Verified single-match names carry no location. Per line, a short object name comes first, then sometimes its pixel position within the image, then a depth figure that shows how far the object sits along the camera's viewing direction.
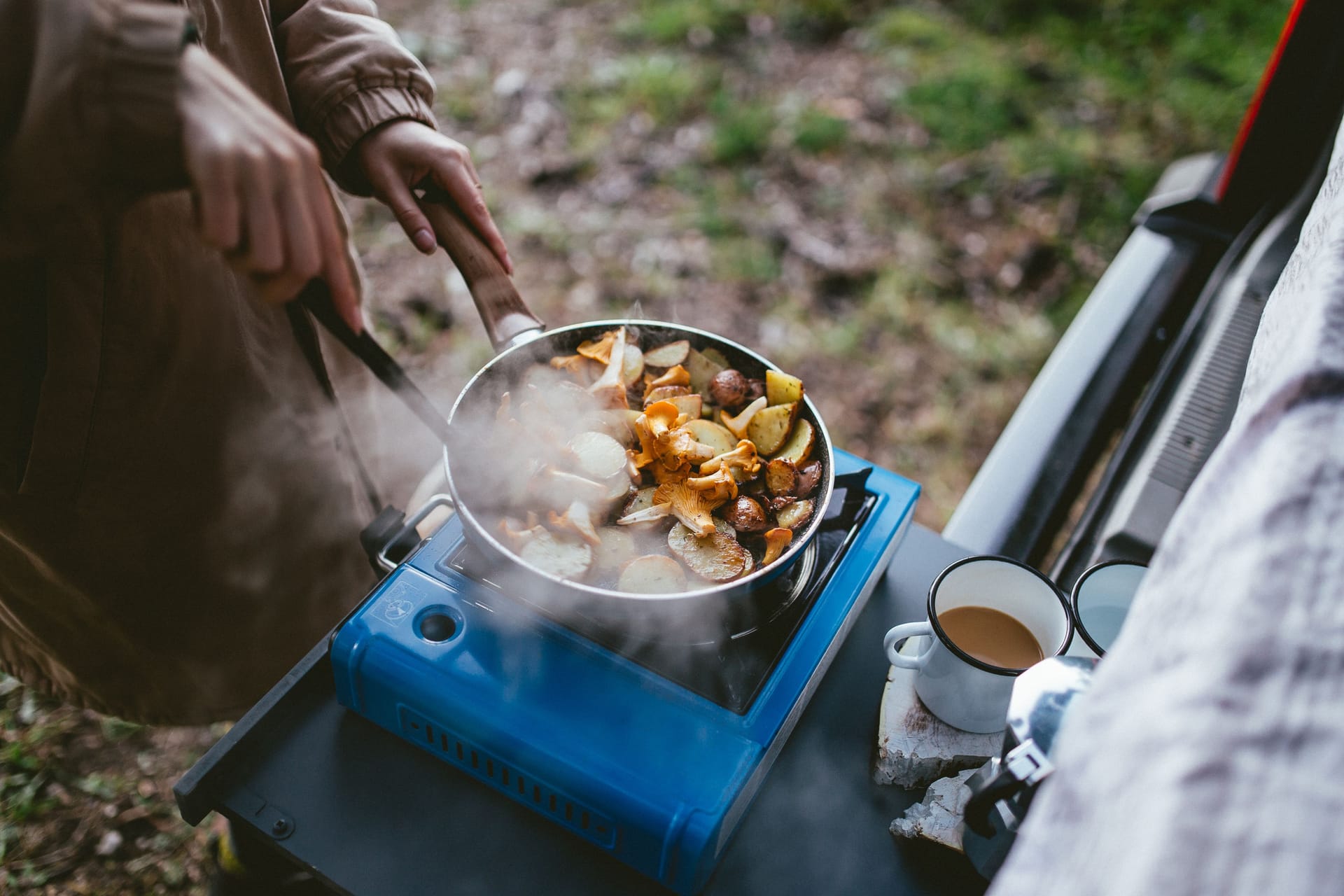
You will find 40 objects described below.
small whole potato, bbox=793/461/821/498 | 1.26
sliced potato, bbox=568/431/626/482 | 1.24
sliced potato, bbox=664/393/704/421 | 1.33
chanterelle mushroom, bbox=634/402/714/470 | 1.23
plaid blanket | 0.50
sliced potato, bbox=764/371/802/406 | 1.31
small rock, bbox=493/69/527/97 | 4.41
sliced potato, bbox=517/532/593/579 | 1.12
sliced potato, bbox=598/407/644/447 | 1.29
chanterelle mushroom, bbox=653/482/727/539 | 1.22
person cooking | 0.76
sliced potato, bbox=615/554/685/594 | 1.12
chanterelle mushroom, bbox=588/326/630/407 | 1.32
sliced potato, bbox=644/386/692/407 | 1.37
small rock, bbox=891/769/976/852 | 1.18
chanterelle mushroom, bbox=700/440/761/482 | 1.26
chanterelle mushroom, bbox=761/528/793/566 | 1.16
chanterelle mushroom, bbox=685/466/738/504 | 1.22
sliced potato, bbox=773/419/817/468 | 1.29
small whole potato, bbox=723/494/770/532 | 1.22
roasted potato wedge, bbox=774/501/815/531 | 1.22
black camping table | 1.16
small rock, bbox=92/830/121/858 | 2.12
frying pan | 1.03
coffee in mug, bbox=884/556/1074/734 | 1.19
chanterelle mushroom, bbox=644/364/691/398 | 1.39
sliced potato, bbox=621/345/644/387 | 1.39
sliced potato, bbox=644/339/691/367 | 1.44
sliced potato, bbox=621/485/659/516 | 1.26
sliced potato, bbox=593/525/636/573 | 1.18
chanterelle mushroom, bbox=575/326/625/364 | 1.40
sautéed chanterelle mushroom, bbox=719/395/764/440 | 1.34
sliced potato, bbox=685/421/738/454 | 1.32
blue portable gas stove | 1.07
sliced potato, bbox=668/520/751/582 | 1.17
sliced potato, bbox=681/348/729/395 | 1.43
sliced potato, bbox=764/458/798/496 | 1.26
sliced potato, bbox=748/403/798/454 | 1.32
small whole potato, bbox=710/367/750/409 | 1.37
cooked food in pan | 1.17
